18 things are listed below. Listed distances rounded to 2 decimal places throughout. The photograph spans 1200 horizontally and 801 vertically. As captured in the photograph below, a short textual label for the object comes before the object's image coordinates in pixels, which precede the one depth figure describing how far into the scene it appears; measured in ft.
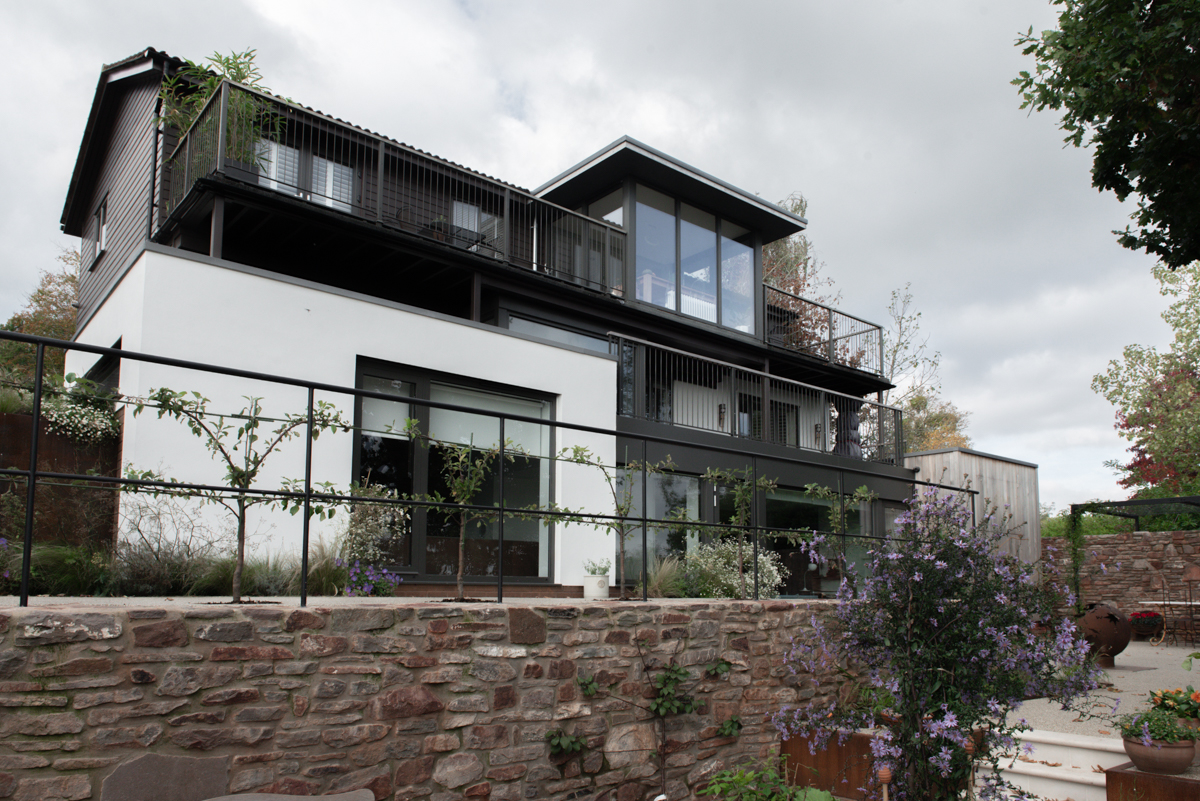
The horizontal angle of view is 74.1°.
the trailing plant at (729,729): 18.45
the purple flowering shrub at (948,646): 14.80
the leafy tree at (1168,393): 70.44
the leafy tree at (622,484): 19.20
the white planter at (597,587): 23.47
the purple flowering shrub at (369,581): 17.54
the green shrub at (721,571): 23.76
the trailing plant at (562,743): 15.19
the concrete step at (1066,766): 18.53
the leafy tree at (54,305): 66.28
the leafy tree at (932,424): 86.89
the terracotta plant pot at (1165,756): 16.79
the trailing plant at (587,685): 15.92
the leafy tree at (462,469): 16.51
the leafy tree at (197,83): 30.22
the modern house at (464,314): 23.07
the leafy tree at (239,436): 13.38
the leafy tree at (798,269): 79.41
